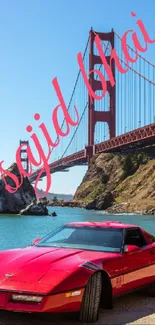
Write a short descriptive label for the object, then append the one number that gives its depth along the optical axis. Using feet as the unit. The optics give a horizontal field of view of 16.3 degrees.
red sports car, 17.03
